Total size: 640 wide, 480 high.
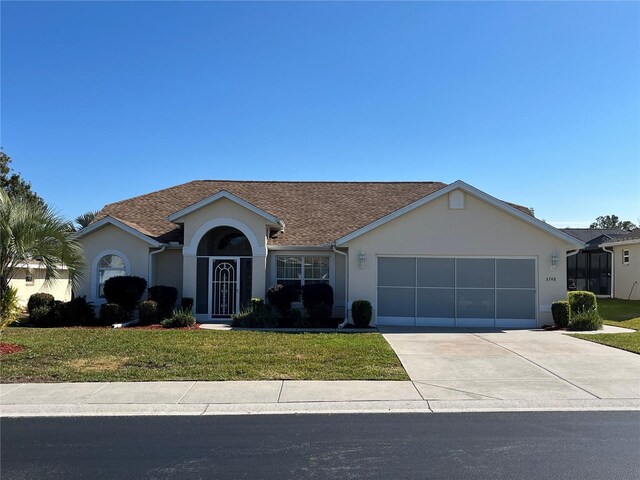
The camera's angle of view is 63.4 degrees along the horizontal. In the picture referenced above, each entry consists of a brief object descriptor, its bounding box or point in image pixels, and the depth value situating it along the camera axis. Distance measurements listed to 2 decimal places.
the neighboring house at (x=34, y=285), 24.50
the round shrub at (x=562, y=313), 16.77
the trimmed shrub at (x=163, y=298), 17.34
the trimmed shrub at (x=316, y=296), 17.47
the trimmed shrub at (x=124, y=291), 17.28
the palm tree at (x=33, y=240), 12.20
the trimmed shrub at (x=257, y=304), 17.30
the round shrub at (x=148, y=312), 16.91
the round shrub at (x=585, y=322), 16.38
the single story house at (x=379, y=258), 17.50
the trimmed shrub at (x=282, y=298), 17.52
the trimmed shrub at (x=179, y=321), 16.28
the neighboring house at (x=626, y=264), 28.03
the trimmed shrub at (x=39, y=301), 17.20
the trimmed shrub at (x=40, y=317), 16.97
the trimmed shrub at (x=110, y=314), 16.95
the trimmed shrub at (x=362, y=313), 16.86
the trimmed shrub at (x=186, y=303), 17.67
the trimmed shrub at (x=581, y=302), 17.28
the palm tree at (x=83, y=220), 30.69
